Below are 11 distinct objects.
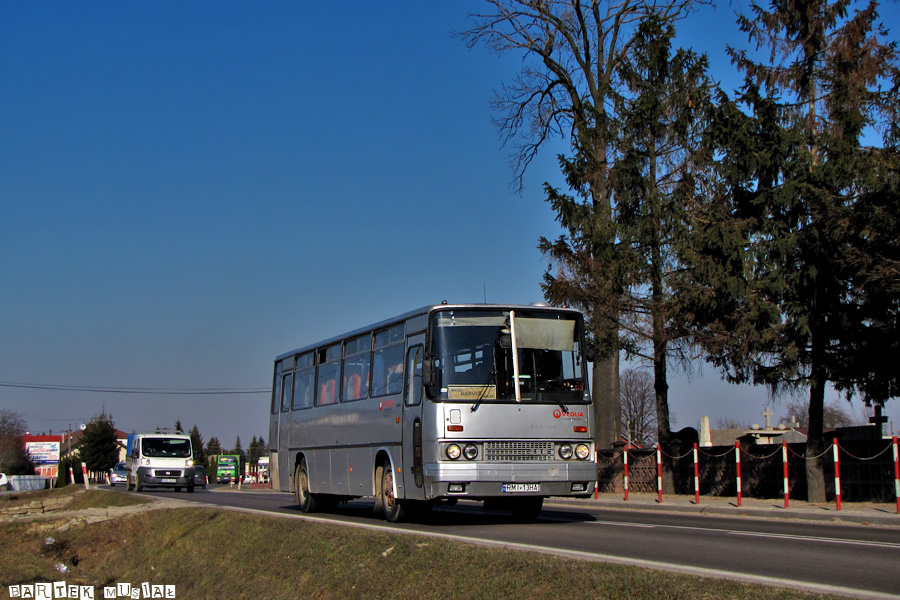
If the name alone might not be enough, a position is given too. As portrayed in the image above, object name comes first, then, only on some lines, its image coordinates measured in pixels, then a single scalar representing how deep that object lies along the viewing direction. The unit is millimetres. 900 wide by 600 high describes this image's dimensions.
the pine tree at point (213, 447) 186125
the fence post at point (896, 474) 17359
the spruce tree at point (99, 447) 111675
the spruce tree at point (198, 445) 145625
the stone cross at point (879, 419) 24656
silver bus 13750
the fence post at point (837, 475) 17878
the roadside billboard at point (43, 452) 97350
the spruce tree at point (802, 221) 21000
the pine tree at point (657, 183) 25531
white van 38062
